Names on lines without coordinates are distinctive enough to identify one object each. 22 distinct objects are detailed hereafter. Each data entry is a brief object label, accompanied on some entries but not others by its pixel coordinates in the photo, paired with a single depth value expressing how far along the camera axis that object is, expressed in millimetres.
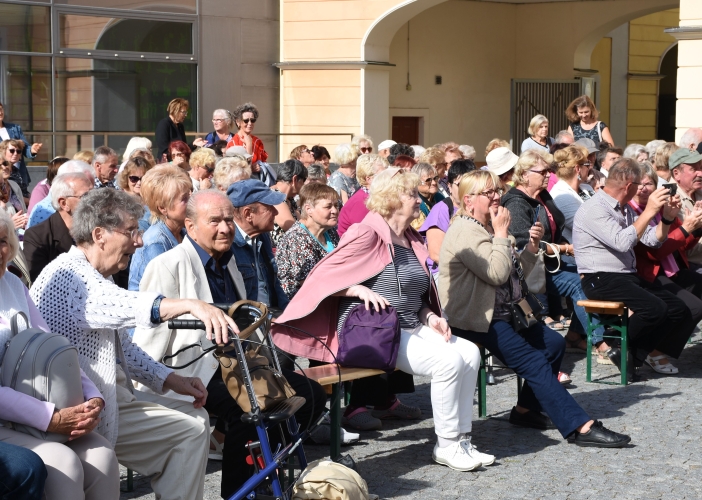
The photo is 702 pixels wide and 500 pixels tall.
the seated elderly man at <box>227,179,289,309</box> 5836
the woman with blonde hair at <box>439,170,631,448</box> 6141
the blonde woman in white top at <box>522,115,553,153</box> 13039
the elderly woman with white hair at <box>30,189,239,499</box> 4047
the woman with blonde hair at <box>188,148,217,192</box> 9633
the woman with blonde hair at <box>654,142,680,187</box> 10109
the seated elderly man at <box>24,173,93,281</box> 6547
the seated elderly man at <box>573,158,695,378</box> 7730
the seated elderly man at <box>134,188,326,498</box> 4906
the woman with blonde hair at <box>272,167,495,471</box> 5699
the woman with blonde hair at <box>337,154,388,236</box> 8516
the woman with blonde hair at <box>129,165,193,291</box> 5586
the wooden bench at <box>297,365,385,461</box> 5480
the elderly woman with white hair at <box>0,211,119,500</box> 3707
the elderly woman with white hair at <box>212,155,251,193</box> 7871
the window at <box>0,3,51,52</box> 17359
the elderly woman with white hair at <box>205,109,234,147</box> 12992
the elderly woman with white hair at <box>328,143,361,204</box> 11094
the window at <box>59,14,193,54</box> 18141
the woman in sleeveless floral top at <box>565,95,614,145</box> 13477
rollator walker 4020
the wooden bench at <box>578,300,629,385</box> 7688
